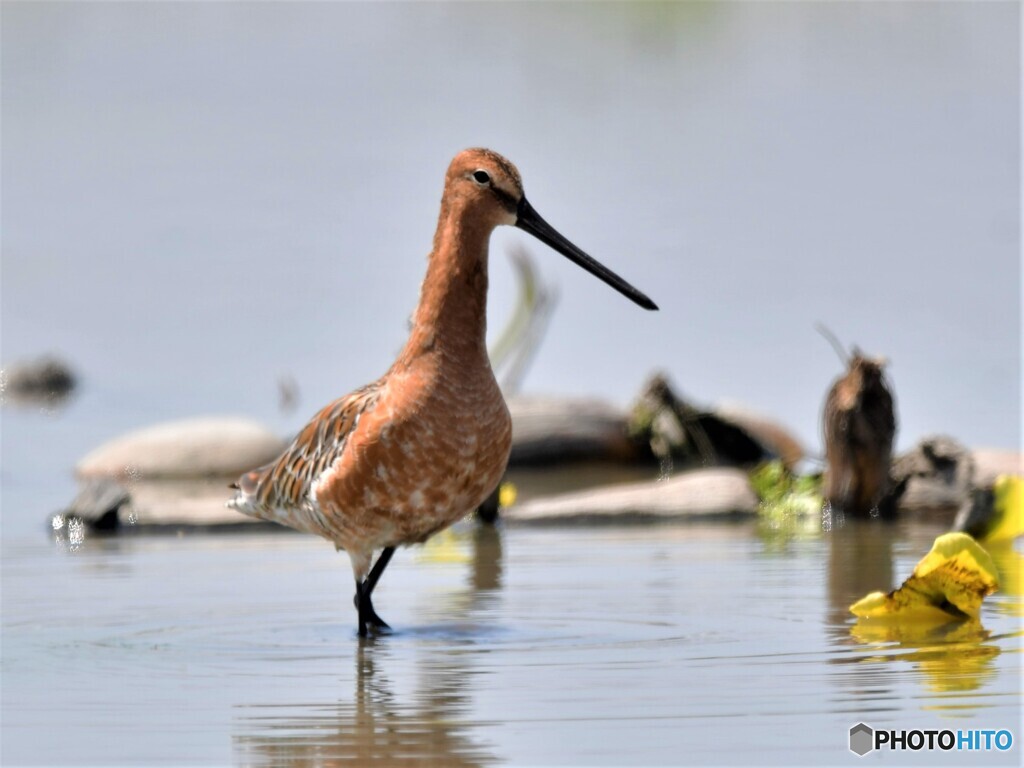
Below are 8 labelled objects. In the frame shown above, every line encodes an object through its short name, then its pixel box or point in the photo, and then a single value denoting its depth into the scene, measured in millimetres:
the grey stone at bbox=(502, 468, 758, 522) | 14148
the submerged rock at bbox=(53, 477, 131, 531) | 14305
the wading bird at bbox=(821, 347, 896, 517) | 14219
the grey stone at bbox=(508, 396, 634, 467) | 17922
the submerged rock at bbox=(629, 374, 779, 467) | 17609
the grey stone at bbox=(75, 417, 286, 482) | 18531
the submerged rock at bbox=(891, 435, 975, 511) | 14484
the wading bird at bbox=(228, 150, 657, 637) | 9156
